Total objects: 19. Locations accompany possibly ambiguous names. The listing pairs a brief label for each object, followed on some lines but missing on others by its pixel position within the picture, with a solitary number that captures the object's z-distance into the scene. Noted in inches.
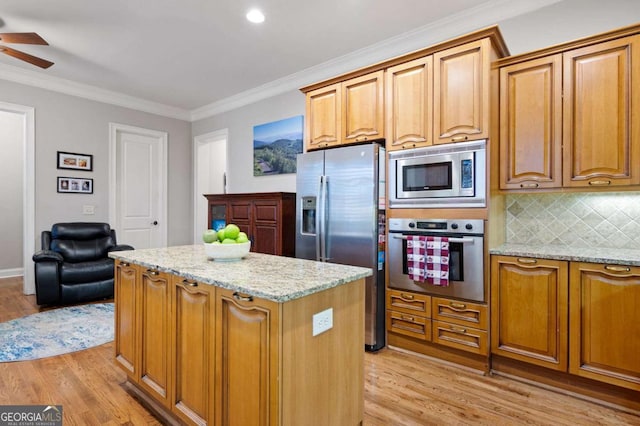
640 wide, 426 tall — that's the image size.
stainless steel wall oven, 97.3
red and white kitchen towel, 101.4
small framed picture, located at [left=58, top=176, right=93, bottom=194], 186.9
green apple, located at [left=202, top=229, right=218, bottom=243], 74.3
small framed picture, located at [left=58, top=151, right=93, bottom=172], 186.7
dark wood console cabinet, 147.3
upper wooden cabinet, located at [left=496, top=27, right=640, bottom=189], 86.0
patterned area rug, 109.7
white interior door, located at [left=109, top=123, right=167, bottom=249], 209.8
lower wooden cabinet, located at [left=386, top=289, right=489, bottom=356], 98.0
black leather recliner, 151.9
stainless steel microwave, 97.2
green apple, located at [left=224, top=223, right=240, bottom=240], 74.5
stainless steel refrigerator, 113.4
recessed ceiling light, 117.8
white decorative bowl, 72.4
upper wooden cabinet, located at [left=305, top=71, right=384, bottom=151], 118.9
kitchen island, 50.4
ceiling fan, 112.7
